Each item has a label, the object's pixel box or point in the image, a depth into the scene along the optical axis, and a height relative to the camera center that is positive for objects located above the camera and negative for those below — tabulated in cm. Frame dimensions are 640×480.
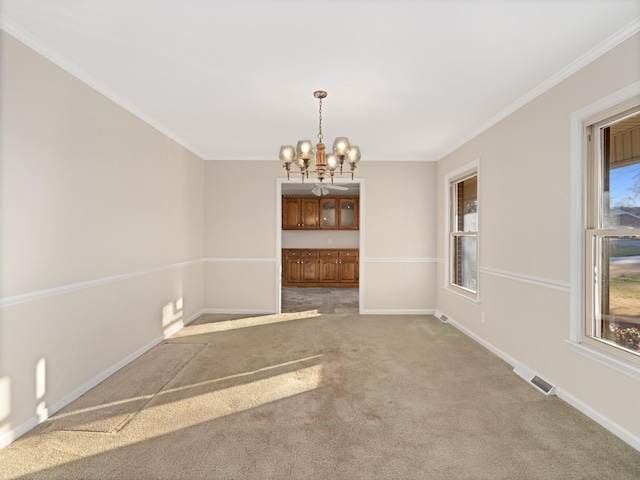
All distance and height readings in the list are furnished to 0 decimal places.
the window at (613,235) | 217 +4
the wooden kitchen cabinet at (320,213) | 852 +68
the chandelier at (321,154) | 301 +80
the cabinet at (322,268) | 841 -71
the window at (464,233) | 431 +9
